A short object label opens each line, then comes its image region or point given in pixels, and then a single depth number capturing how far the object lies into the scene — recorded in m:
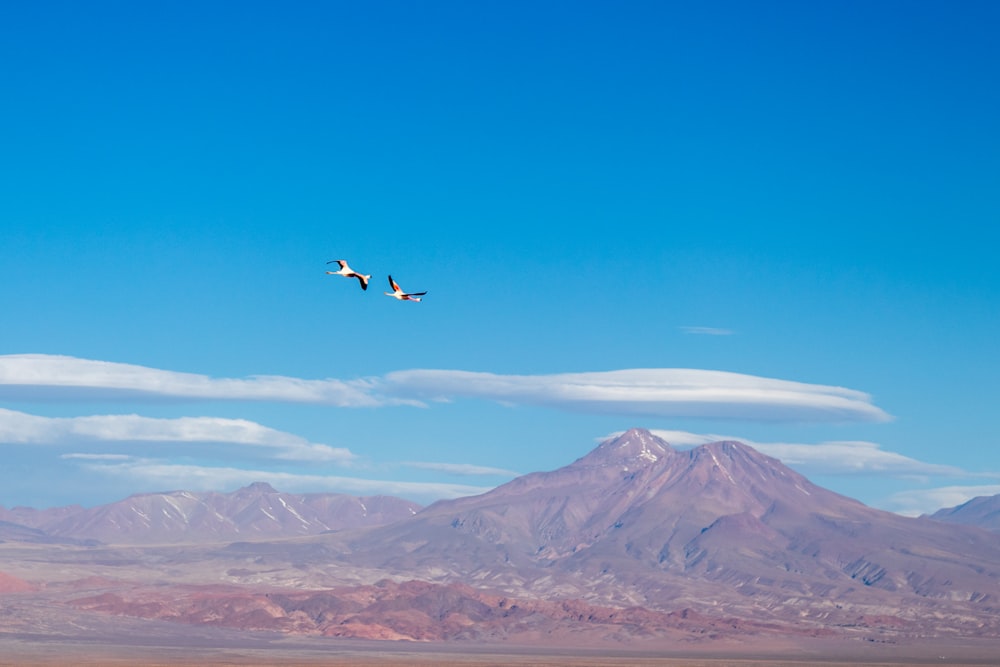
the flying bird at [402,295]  62.29
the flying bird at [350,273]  61.59
